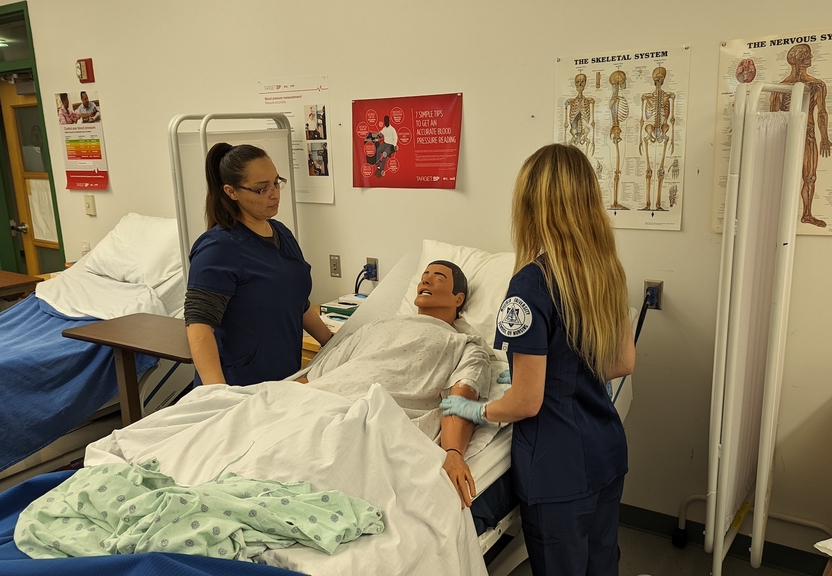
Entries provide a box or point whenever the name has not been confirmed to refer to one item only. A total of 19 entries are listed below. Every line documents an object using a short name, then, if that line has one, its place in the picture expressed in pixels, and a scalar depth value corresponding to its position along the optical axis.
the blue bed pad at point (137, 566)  1.08
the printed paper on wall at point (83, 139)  3.87
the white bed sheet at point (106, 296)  3.07
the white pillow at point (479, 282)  2.25
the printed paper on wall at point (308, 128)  2.96
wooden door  4.57
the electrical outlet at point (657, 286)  2.27
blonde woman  1.42
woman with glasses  1.91
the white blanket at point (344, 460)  1.25
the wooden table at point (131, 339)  2.21
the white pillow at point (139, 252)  3.25
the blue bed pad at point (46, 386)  2.64
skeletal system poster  2.15
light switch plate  4.05
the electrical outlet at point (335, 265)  3.08
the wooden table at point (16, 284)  3.51
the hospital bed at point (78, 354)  2.68
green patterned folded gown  1.16
